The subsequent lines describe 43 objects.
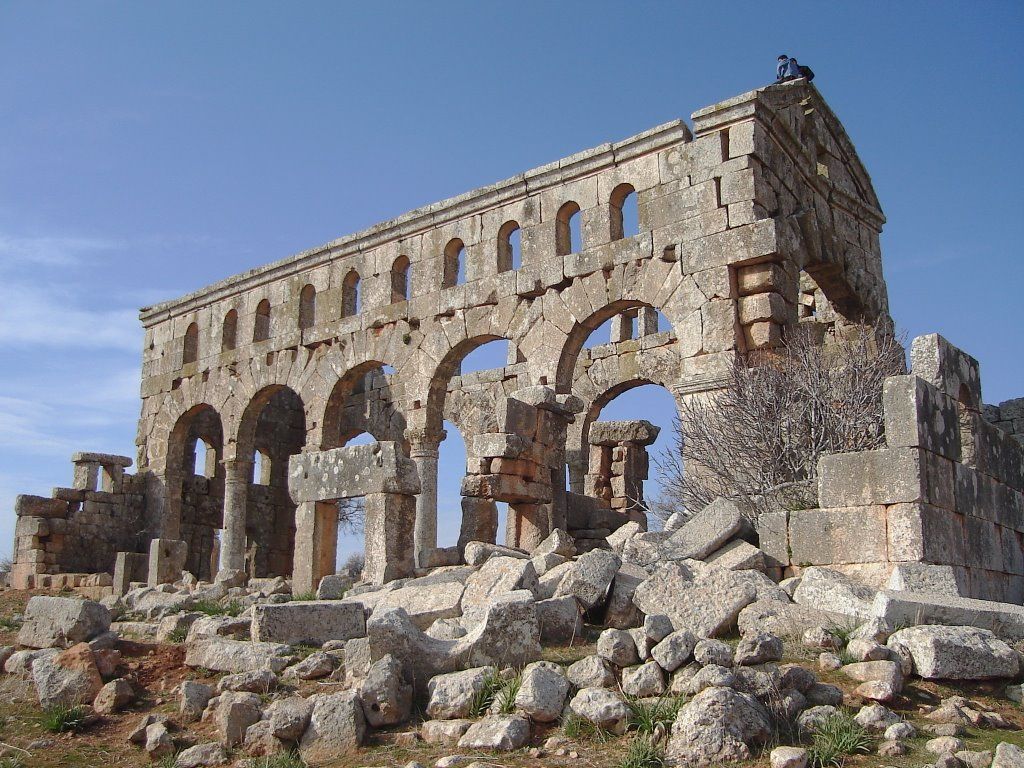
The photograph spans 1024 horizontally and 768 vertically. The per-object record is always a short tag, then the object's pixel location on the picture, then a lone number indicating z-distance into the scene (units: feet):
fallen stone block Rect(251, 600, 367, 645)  25.12
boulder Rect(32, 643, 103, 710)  23.02
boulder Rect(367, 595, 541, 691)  20.84
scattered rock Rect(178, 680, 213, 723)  21.67
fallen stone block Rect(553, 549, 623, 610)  24.16
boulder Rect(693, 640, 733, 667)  19.12
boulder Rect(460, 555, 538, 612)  24.88
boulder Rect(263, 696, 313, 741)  19.36
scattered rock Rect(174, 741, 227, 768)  19.31
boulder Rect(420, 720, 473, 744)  18.65
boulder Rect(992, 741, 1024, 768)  15.53
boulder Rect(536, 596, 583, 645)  22.90
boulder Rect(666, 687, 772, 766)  16.52
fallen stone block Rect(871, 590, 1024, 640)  21.99
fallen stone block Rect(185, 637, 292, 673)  23.65
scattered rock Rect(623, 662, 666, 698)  18.88
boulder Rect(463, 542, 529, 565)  33.58
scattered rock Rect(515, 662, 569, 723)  18.56
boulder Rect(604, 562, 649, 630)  23.89
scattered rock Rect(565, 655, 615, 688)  19.48
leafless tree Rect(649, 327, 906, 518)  34.24
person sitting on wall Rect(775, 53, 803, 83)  50.24
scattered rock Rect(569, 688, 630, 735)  18.02
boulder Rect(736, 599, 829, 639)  22.00
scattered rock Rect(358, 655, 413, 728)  19.45
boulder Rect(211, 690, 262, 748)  20.02
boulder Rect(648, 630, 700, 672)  19.27
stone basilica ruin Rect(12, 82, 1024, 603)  30.12
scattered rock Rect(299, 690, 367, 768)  18.81
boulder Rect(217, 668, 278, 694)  22.17
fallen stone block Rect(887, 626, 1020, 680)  19.99
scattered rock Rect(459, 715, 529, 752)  17.78
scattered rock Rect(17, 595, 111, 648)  26.76
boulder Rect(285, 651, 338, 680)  22.57
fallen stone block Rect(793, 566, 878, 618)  23.77
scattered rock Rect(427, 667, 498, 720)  19.49
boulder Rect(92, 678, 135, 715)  22.52
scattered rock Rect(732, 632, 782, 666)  19.48
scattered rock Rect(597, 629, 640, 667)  20.20
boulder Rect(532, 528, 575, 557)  34.53
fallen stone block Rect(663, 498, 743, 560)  28.91
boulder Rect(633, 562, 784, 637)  22.65
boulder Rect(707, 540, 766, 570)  27.89
